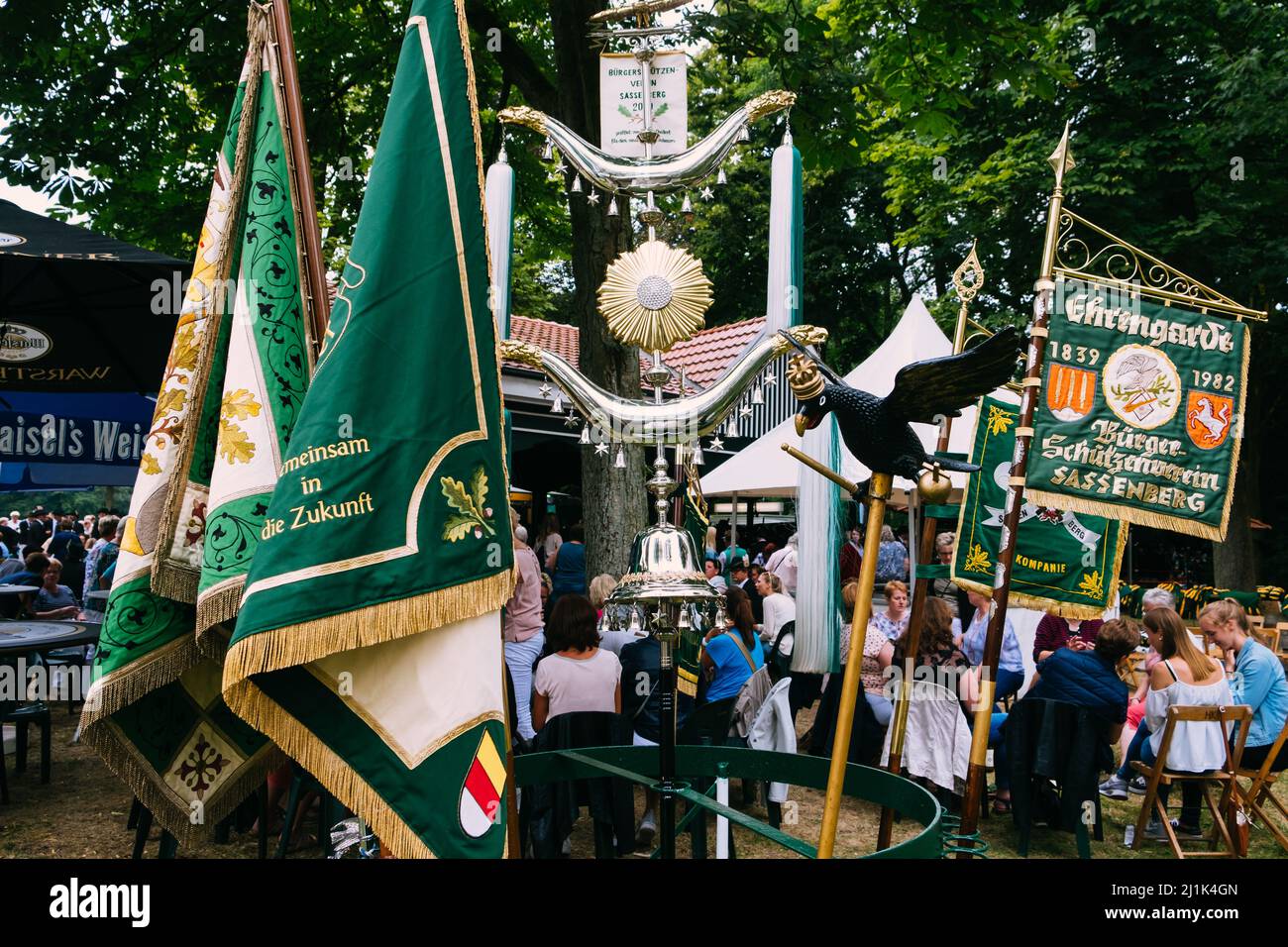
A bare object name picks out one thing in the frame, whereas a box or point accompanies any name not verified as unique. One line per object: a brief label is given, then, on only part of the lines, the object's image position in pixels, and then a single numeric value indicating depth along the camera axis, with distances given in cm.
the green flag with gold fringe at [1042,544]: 518
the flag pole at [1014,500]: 332
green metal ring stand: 208
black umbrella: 451
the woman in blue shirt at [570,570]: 987
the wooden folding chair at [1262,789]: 596
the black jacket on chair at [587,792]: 505
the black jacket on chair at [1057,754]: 580
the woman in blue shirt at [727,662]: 634
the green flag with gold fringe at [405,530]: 176
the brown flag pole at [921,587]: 311
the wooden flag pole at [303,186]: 219
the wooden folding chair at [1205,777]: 573
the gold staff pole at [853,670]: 184
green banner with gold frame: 406
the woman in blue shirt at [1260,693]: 628
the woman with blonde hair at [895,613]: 767
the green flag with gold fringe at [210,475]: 207
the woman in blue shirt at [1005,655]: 721
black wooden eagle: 186
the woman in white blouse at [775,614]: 859
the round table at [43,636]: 587
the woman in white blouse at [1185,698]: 597
